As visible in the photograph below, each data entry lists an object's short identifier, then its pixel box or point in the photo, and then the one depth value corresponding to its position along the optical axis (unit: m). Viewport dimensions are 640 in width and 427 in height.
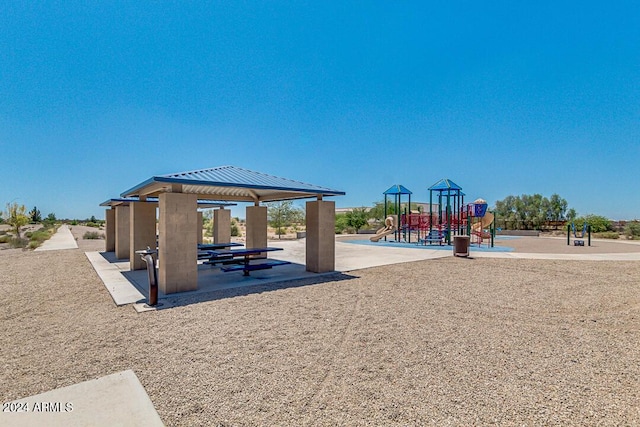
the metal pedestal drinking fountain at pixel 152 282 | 6.37
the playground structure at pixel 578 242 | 20.53
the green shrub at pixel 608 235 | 29.86
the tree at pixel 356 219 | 38.25
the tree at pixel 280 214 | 30.69
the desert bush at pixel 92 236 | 27.58
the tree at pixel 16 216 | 26.34
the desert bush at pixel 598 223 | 34.72
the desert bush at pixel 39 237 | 23.94
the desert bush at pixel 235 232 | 34.58
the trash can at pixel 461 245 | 14.42
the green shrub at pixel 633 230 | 30.35
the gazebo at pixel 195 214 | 7.63
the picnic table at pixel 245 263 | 9.09
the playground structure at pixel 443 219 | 21.41
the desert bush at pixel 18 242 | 20.50
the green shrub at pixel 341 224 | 38.03
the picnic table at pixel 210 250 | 9.64
